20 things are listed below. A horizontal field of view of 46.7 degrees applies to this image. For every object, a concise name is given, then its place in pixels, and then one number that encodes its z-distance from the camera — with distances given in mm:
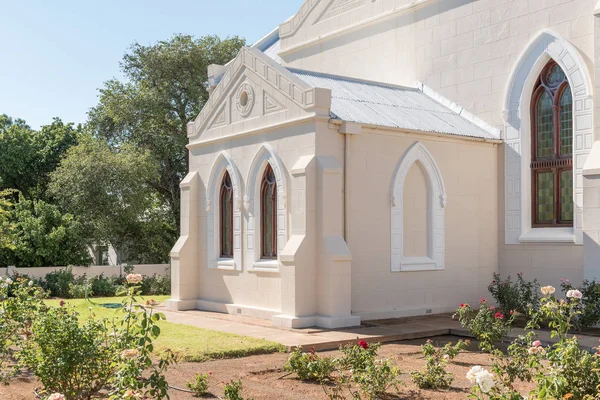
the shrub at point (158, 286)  25875
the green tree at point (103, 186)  28281
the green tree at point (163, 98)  32812
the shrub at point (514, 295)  15312
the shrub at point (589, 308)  13500
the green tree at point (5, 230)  16797
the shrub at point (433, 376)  9195
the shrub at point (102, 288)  25188
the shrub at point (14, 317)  9547
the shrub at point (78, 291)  23938
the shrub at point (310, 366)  9492
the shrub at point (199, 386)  8703
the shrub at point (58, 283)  24844
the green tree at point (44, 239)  26703
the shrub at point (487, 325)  12195
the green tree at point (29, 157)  33156
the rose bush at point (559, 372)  5543
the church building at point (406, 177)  14727
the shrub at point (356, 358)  9334
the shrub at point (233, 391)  7449
